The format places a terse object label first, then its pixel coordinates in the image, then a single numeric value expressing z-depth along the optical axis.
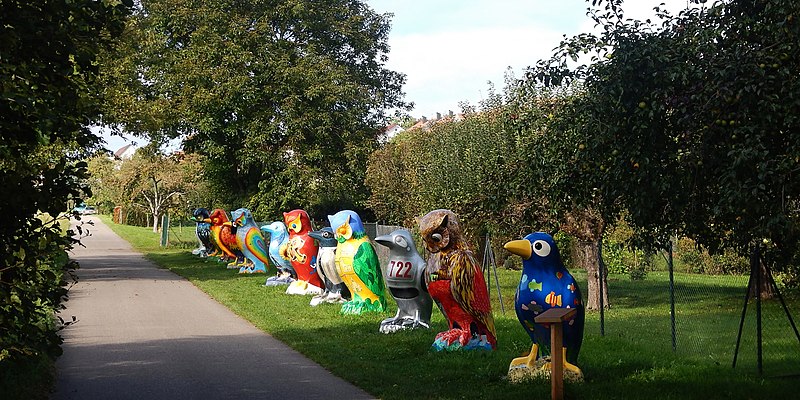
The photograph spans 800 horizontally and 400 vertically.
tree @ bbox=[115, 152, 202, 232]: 51.66
